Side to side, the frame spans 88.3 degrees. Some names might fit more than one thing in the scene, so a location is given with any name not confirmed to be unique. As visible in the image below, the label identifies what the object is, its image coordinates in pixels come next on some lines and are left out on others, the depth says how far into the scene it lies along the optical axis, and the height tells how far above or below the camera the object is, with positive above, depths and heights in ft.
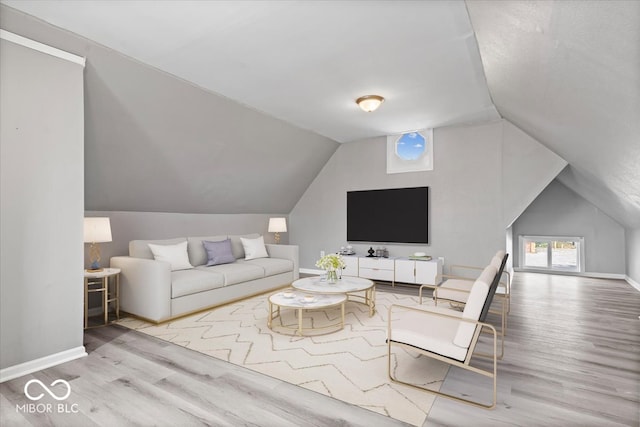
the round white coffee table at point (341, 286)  12.91 -2.95
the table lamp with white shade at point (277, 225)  22.33 -0.68
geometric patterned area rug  7.61 -4.16
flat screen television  19.84 -0.01
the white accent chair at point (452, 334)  7.29 -2.86
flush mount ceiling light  14.03 +4.84
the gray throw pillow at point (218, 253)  16.70 -1.94
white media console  18.25 -3.15
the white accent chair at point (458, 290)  10.08 -2.77
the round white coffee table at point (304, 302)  11.48 -3.17
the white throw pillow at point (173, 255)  14.60 -1.79
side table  12.15 -2.93
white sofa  12.48 -2.86
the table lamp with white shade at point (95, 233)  12.10 -0.66
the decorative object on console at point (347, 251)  21.72 -2.38
